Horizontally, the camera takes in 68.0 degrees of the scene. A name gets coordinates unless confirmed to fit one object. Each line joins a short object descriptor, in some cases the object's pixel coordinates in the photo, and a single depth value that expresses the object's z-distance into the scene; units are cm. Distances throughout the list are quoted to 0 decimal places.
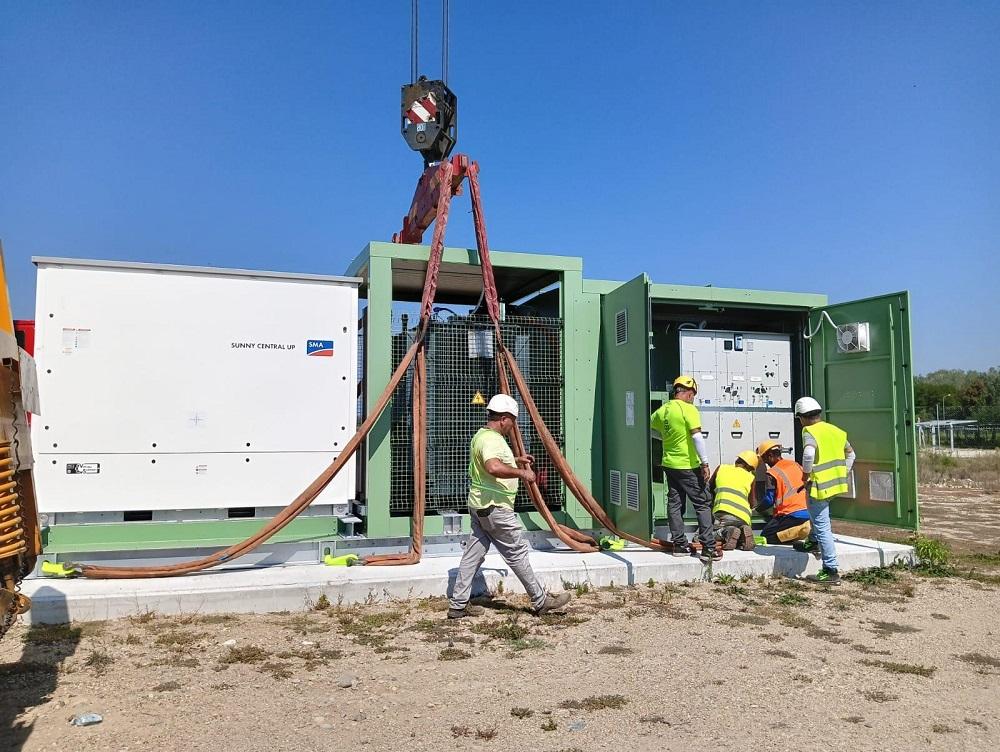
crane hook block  854
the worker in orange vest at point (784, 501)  813
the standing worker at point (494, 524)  596
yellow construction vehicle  335
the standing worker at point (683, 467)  735
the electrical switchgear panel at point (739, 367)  898
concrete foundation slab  594
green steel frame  743
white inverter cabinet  652
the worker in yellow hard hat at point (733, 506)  796
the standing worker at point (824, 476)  715
